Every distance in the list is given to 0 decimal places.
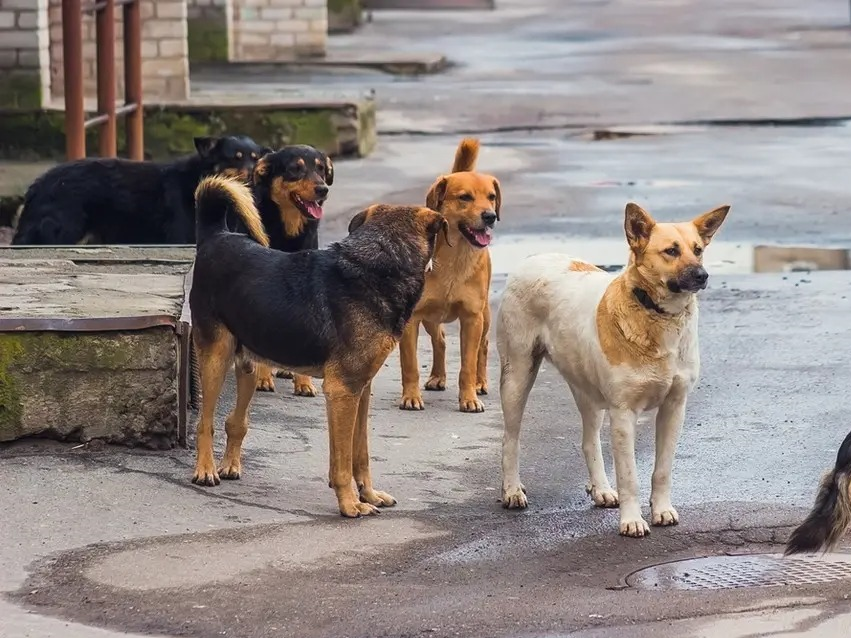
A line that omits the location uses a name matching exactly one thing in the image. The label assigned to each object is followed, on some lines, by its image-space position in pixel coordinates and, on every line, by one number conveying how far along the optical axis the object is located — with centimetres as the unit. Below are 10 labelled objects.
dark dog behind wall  2139
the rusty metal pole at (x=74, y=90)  2741
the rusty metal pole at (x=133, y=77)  3086
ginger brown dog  1781
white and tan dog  1397
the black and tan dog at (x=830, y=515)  1256
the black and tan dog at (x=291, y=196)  1861
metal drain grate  1296
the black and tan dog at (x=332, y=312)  1445
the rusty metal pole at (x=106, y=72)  2909
